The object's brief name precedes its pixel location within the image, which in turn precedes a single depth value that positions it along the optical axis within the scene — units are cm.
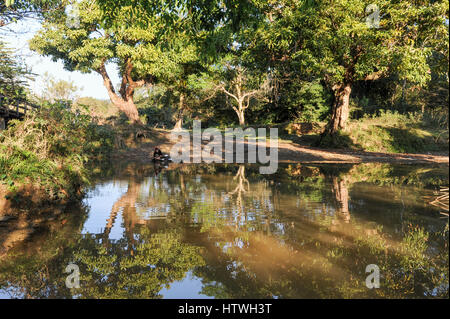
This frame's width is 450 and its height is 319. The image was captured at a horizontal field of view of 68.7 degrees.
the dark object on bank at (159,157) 2067
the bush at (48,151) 777
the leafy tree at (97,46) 2405
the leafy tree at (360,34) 1688
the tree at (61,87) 4009
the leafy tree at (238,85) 3591
